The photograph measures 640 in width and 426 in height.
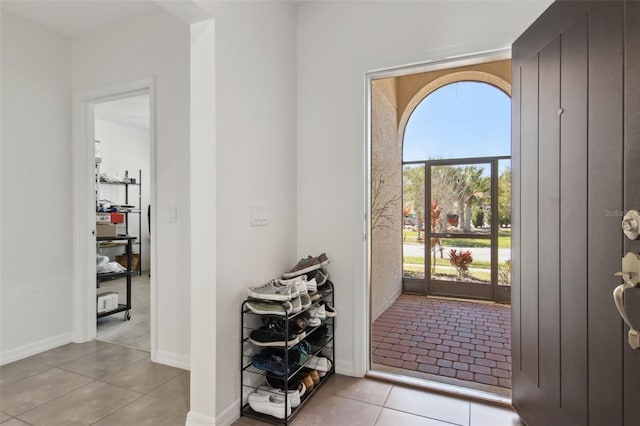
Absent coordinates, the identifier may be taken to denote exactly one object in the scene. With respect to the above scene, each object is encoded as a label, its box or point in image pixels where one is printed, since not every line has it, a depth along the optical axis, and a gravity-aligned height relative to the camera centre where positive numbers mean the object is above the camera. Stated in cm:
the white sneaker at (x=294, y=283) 188 -43
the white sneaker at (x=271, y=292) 179 -44
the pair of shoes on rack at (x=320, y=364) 218 -99
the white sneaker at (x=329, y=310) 222 -67
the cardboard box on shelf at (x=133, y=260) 584 -87
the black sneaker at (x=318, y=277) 224 -44
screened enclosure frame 429 -61
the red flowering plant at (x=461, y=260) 447 -66
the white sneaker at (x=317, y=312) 209 -63
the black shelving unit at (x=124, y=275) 324 -63
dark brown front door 110 +2
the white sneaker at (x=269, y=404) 178 -104
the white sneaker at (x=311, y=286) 211 -47
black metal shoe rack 180 -91
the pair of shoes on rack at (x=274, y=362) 180 -82
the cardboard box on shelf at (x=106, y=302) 321 -87
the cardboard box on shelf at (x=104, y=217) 482 -9
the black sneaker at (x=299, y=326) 188 -65
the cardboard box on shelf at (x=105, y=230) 359 -21
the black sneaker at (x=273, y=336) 179 -67
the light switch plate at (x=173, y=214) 248 -3
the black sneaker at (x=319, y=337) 225 -85
